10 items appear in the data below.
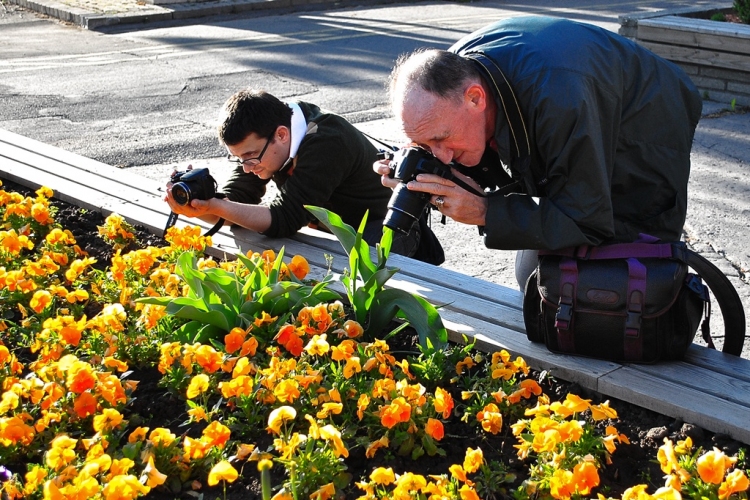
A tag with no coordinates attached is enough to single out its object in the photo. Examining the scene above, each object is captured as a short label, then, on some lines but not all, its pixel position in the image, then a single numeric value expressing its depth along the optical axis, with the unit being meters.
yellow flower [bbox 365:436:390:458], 2.36
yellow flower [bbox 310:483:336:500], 2.10
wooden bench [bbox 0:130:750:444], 2.58
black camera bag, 2.68
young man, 3.68
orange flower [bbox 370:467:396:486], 2.00
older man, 2.68
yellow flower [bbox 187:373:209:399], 2.42
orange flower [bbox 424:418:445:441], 2.35
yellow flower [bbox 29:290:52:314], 3.00
